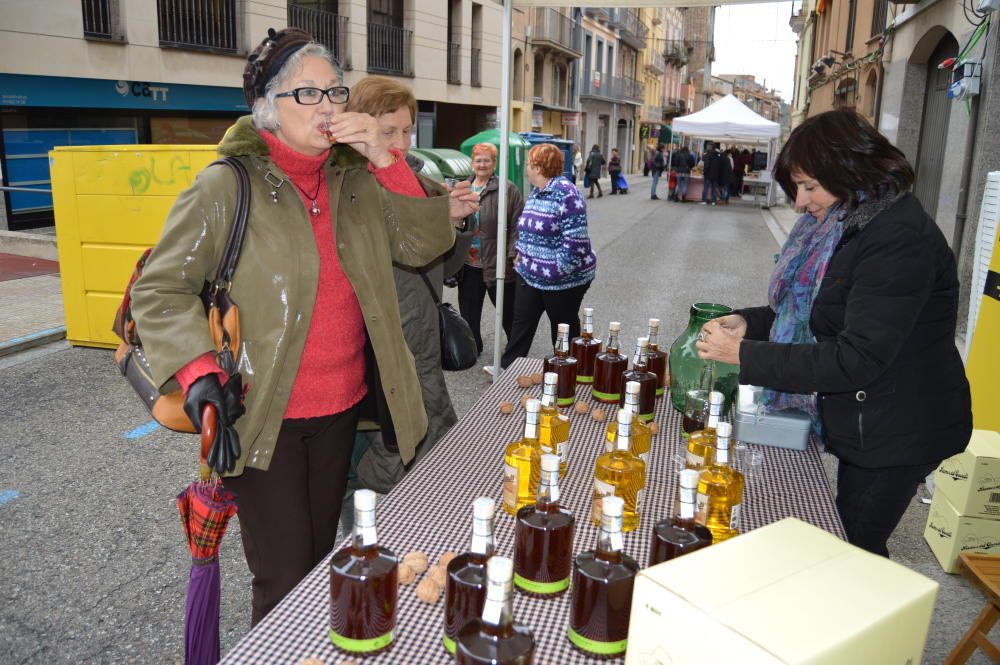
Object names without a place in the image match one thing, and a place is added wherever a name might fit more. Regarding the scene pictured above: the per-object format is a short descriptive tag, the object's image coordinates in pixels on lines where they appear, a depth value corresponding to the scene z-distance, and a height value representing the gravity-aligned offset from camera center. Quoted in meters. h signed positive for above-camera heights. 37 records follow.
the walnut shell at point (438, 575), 1.55 -0.81
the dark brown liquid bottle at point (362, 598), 1.33 -0.74
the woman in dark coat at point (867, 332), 1.94 -0.42
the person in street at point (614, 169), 26.00 -0.20
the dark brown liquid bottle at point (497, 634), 1.13 -0.70
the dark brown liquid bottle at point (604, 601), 1.35 -0.75
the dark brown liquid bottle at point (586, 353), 2.86 -0.69
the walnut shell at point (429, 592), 1.51 -0.83
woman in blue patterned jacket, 4.94 -0.55
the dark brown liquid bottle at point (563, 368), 2.59 -0.67
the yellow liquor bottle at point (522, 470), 1.77 -0.70
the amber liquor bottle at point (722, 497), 1.73 -0.73
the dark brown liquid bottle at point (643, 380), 2.47 -0.67
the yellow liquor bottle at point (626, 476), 1.79 -0.71
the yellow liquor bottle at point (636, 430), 1.88 -0.67
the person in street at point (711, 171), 22.41 -0.17
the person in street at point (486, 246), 5.46 -0.62
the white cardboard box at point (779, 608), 1.05 -0.63
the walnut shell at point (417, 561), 1.60 -0.81
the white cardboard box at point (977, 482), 3.23 -1.27
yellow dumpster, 6.00 -0.47
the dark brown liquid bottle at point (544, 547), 1.49 -0.73
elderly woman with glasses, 1.84 -0.36
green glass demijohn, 2.49 -0.64
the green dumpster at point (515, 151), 13.55 +0.16
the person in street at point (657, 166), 24.80 -0.09
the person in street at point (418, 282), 2.98 -0.48
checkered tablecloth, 1.39 -0.84
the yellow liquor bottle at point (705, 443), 1.83 -0.67
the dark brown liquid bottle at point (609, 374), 2.64 -0.70
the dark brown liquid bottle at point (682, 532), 1.46 -0.70
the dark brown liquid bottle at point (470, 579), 1.28 -0.70
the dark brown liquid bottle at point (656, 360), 2.74 -0.68
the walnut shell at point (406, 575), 1.56 -0.82
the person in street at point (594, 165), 23.39 -0.08
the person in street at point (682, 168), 23.09 -0.11
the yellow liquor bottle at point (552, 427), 1.96 -0.69
